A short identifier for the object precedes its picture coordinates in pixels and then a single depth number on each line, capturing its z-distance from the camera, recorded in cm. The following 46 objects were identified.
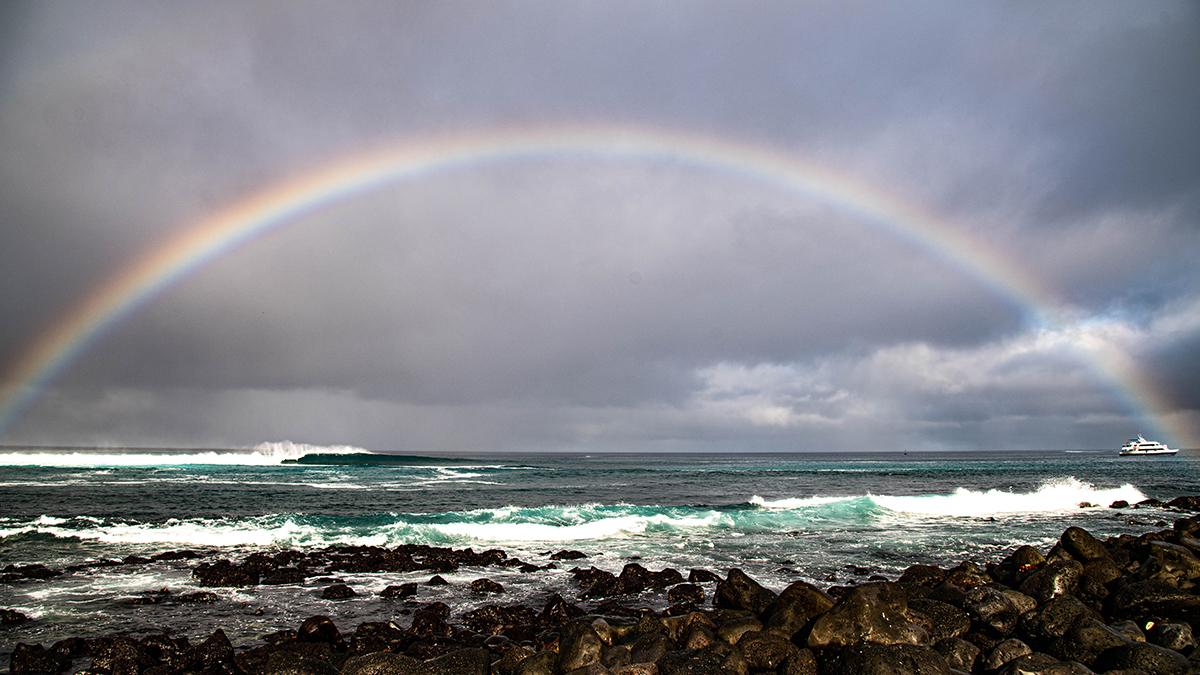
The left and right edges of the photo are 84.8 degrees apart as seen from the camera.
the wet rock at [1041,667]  764
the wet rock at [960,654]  899
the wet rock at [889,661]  775
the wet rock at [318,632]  1125
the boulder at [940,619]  1026
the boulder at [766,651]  895
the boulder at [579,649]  881
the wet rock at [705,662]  829
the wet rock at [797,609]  1008
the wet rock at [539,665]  882
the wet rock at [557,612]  1265
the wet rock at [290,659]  880
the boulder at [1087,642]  868
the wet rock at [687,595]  1455
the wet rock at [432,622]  1187
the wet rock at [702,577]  1659
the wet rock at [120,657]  983
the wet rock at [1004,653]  868
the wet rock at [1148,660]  782
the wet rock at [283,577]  1698
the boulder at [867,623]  918
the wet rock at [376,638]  1095
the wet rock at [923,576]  1413
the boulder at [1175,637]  884
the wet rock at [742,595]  1227
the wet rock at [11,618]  1284
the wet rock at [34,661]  1027
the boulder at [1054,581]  1246
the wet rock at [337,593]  1532
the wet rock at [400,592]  1548
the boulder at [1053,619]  963
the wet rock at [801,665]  855
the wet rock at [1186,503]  3345
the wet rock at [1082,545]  1424
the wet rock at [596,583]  1567
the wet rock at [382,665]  888
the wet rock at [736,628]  995
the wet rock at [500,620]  1207
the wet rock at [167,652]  1006
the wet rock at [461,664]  899
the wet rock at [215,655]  995
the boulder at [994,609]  1062
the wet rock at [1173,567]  1176
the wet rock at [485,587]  1593
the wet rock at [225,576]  1664
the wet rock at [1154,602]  1065
